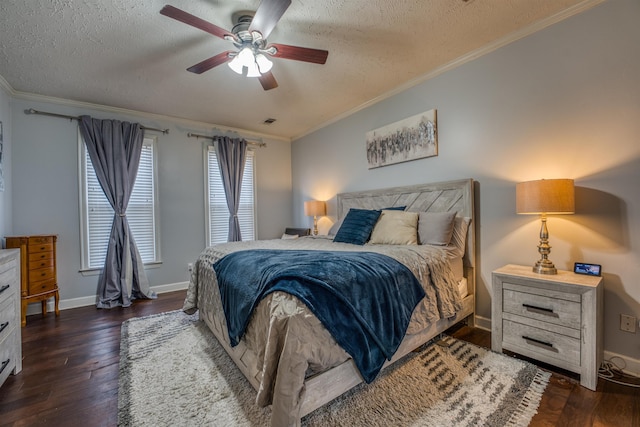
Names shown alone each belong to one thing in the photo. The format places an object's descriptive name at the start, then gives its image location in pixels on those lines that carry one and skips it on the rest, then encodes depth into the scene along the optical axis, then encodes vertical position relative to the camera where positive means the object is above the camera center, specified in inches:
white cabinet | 67.5 -27.0
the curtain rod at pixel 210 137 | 167.3 +48.9
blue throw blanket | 53.1 -18.5
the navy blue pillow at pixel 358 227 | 113.3 -7.1
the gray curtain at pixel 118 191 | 135.7 +11.7
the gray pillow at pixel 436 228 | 98.7 -7.0
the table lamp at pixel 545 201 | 72.0 +2.1
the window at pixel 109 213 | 138.0 +0.2
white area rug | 55.9 -43.4
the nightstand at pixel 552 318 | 65.4 -29.6
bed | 47.6 -24.0
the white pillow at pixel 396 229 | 104.0 -7.6
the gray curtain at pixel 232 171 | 174.6 +27.5
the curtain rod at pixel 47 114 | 126.0 +48.6
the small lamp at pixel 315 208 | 172.4 +2.0
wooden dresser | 111.7 -23.5
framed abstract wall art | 116.9 +33.4
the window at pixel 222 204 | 174.9 +5.6
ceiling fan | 69.6 +49.4
